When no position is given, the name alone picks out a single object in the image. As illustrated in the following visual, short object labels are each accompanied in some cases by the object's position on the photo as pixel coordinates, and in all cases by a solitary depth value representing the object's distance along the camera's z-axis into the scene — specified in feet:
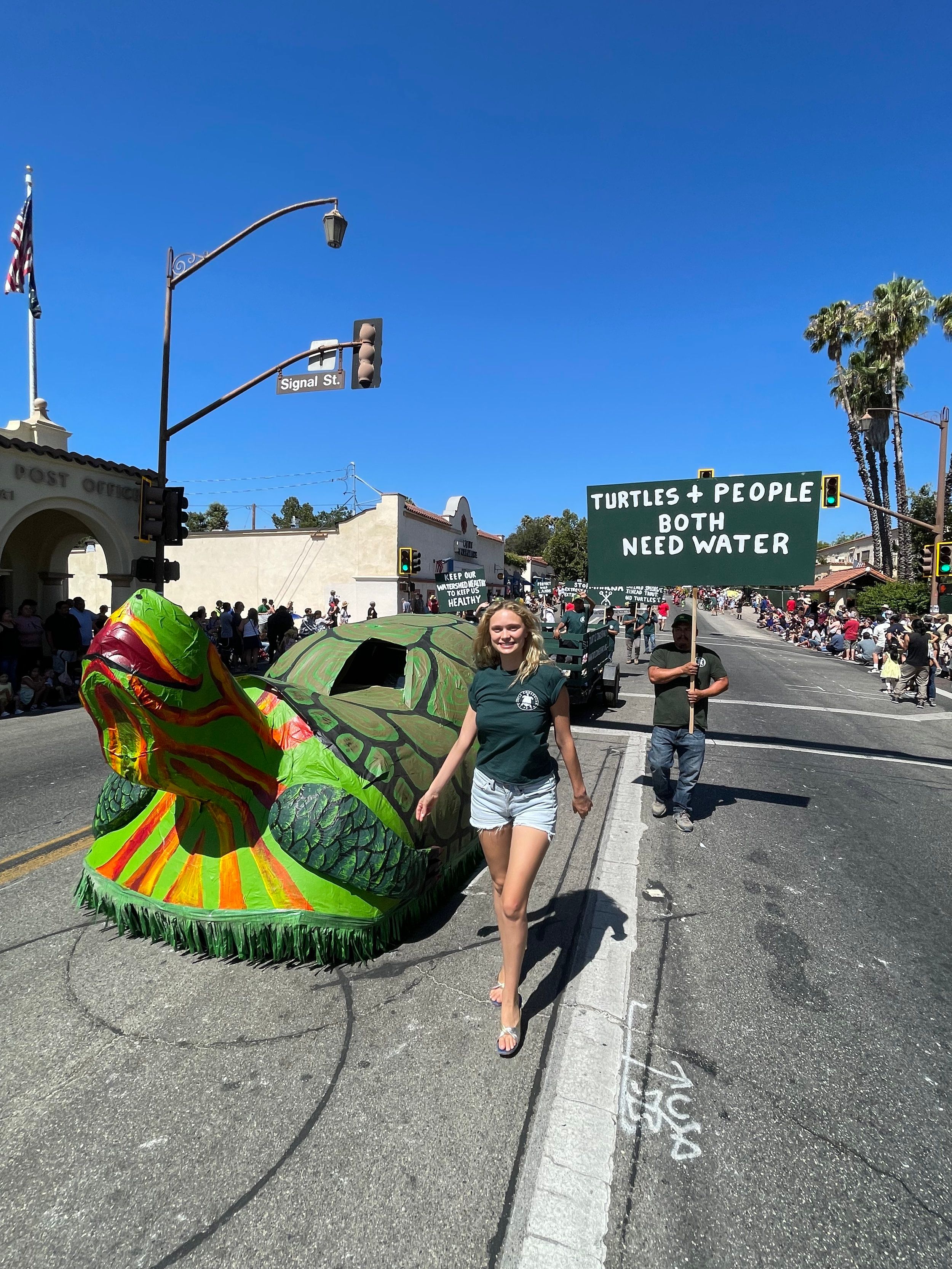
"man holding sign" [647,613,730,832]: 17.03
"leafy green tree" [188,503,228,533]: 204.44
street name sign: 36.91
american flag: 50.29
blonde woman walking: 8.62
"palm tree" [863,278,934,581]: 89.71
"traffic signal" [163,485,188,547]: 38.73
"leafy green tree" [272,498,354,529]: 224.53
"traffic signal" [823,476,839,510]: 57.00
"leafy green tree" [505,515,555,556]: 302.86
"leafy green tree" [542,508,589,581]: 211.20
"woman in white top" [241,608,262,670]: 50.55
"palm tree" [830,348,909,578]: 94.84
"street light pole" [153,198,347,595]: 33.88
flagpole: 52.54
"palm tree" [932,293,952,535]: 85.61
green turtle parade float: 8.11
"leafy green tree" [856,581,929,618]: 82.53
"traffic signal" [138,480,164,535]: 38.01
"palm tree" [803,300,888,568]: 99.09
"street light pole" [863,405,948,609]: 63.57
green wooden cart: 30.94
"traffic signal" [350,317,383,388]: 35.40
